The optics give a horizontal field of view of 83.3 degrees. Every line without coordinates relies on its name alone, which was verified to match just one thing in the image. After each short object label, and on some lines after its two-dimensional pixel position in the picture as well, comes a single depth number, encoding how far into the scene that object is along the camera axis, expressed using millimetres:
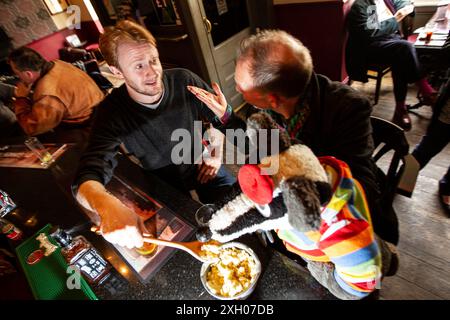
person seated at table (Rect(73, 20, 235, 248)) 1184
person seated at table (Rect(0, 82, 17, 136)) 2945
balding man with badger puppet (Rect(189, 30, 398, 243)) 1107
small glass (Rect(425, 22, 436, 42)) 2688
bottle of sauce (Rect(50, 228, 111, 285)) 1133
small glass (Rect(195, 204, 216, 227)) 1109
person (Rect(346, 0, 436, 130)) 2808
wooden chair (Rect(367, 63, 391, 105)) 3032
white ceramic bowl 887
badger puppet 558
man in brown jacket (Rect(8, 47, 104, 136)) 2432
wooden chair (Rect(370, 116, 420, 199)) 1244
